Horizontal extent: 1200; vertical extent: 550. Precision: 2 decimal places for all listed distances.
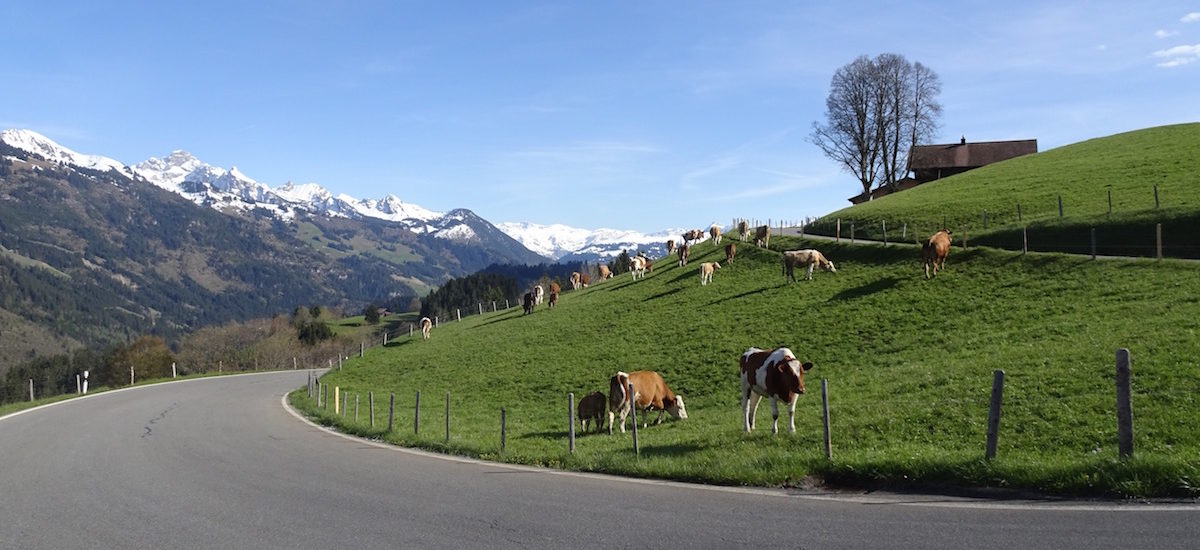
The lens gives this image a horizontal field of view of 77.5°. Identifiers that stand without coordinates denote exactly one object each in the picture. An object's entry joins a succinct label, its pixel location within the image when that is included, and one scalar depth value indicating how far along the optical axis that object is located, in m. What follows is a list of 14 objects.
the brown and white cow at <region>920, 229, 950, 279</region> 41.22
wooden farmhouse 100.00
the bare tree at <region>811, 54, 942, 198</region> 86.25
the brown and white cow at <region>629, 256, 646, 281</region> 70.88
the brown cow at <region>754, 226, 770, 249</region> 63.12
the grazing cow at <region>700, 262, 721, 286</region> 55.04
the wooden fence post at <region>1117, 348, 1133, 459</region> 11.29
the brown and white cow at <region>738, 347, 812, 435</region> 18.63
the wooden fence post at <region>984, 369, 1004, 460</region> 12.65
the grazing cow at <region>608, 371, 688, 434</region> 24.31
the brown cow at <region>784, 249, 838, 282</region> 48.50
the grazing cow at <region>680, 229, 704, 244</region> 87.38
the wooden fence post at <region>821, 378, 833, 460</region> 14.40
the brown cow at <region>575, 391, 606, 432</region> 24.78
